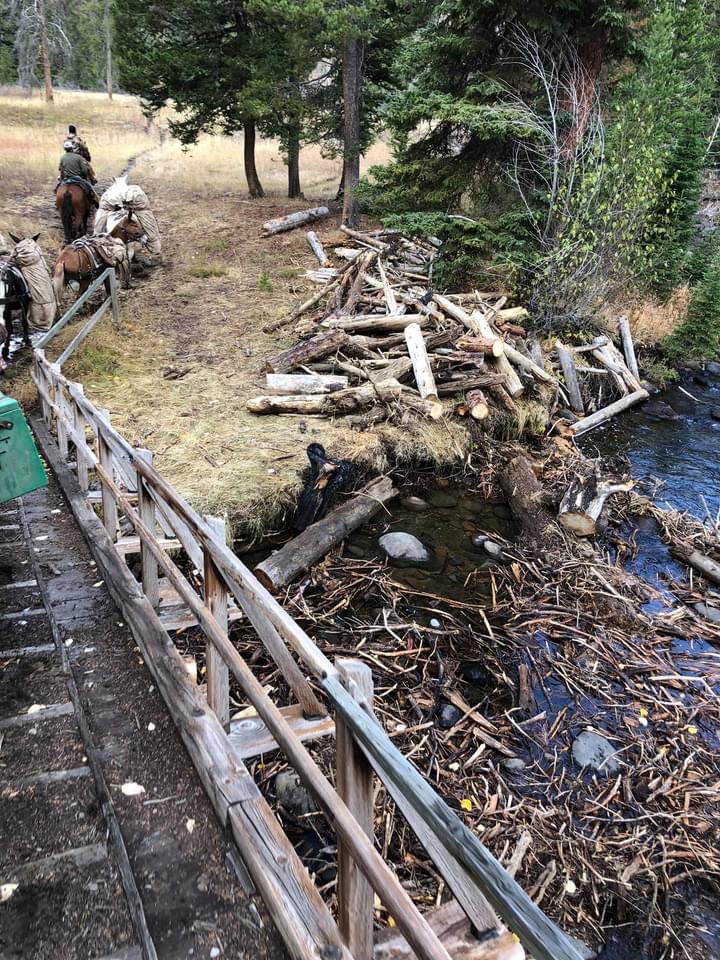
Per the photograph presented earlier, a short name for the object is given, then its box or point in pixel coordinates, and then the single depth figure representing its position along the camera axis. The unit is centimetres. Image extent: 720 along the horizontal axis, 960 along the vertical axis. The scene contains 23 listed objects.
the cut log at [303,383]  1065
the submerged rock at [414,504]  912
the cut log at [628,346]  1501
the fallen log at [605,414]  1239
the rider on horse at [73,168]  1570
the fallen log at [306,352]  1127
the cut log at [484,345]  1129
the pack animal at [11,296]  1031
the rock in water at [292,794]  468
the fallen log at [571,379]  1338
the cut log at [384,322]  1199
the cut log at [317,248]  1698
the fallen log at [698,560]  802
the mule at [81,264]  1239
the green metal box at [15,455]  423
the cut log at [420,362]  1033
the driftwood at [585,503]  864
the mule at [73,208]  1527
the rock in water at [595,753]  532
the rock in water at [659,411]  1373
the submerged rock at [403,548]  798
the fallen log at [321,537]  702
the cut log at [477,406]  1061
